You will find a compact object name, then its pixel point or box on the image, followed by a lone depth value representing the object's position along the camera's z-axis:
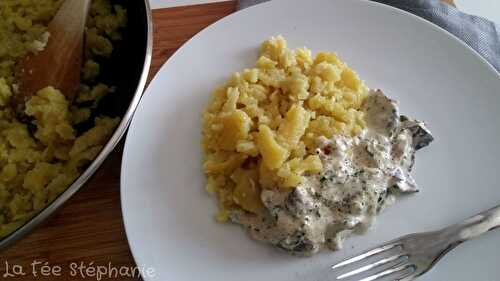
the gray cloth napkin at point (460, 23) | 0.33
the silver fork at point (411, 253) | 0.22
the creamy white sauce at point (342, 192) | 0.23
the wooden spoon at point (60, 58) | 0.27
